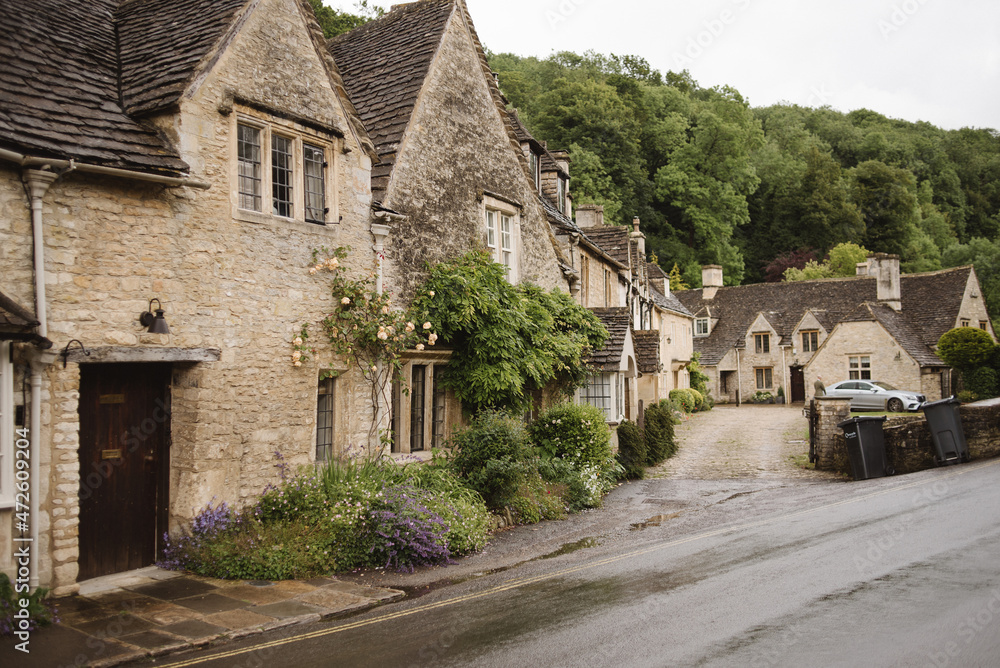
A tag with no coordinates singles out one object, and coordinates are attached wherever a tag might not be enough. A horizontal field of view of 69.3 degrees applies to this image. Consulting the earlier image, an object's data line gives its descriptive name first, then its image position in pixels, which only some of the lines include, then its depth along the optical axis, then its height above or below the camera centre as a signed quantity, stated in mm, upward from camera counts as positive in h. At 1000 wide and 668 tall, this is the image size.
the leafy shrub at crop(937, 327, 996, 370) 33438 +697
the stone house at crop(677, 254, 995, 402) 40625 +2360
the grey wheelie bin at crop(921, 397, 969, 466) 19016 -1815
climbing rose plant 11203 +648
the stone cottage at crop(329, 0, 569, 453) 13406 +4295
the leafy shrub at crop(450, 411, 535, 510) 12703 -1600
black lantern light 8719 +625
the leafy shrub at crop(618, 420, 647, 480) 19359 -2281
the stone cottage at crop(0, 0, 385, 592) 7855 +1501
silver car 35344 -1661
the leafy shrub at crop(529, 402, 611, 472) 16438 -1527
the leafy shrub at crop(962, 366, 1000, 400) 33406 -925
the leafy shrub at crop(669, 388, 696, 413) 41384 -1876
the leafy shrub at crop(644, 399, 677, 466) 22227 -2167
